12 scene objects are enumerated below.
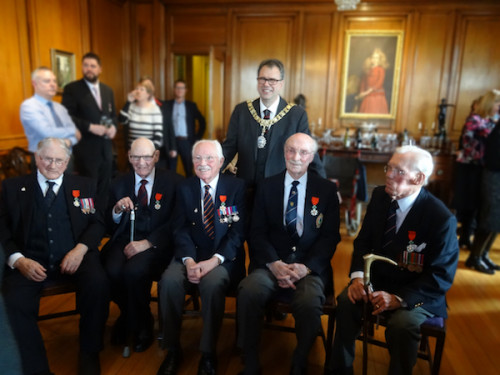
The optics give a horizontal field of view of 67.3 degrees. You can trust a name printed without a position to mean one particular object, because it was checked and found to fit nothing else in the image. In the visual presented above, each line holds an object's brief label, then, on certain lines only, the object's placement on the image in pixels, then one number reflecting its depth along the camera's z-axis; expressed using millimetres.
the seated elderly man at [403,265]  1821
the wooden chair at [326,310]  2018
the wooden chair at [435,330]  1815
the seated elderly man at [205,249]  2088
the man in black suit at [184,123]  5434
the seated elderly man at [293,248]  2000
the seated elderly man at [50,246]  1990
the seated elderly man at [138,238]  2254
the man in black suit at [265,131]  2592
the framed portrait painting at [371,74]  5768
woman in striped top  4480
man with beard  4094
